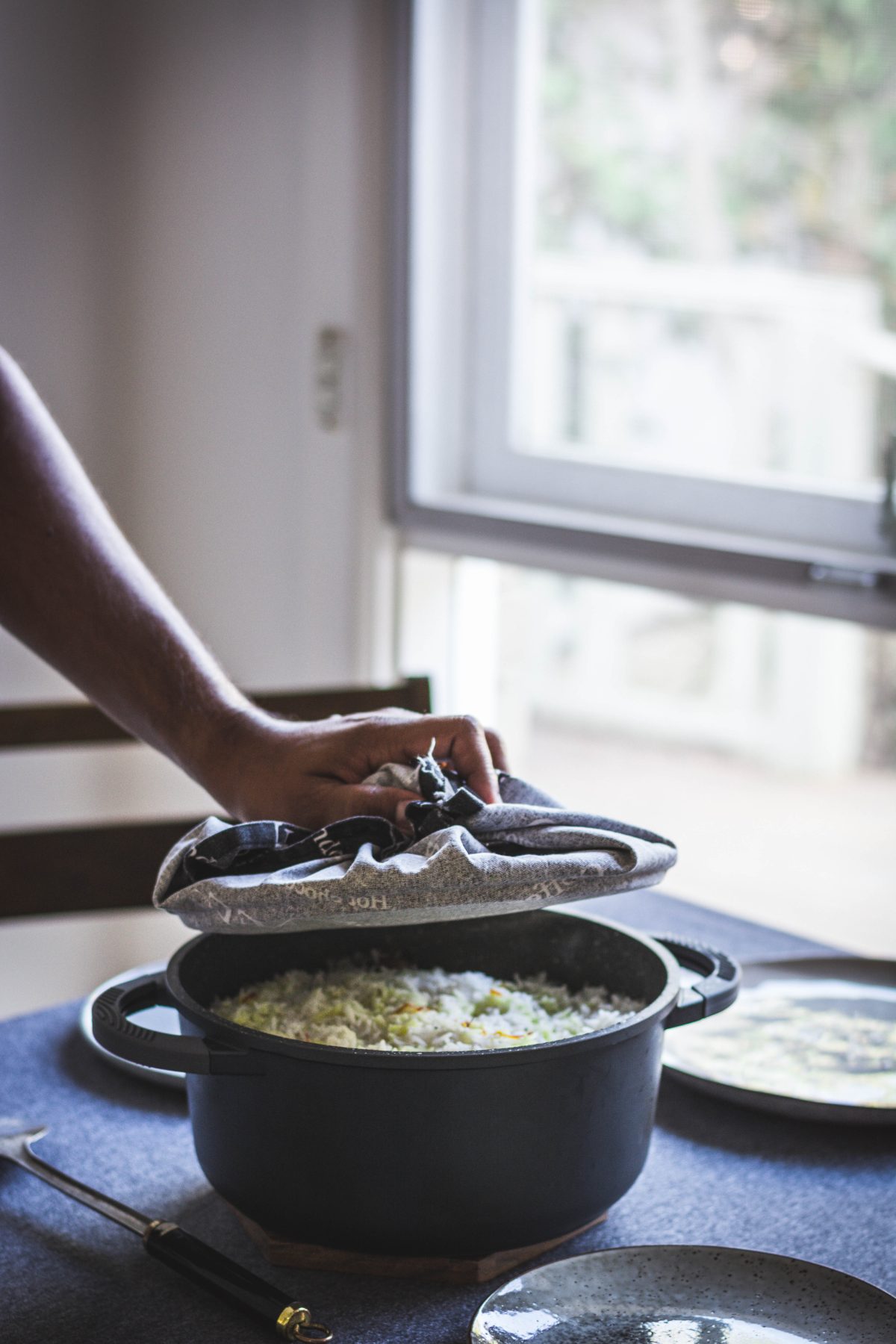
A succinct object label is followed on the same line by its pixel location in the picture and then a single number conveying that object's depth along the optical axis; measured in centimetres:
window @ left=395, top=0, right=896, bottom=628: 203
